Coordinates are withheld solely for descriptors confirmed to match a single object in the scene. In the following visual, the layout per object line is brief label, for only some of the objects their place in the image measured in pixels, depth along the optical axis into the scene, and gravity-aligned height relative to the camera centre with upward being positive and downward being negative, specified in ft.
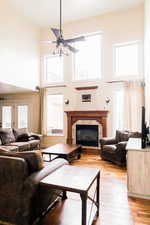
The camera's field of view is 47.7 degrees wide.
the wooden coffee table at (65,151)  14.30 -3.29
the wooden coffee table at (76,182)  5.86 -2.57
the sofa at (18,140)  16.87 -2.85
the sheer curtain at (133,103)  18.39 +1.19
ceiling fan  12.55 +5.61
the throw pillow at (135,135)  15.33 -1.90
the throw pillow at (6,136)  17.74 -2.31
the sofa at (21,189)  6.31 -2.85
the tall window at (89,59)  21.62 +7.19
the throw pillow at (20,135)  19.35 -2.40
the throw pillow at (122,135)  16.32 -2.06
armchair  14.43 -3.04
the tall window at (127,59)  19.50 +6.52
